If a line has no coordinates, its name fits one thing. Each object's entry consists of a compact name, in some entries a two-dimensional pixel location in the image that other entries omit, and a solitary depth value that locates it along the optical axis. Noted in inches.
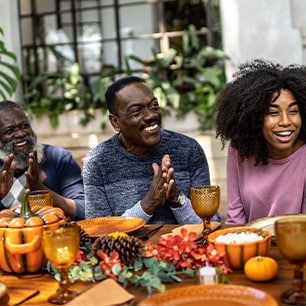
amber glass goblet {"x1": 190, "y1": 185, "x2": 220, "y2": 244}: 95.3
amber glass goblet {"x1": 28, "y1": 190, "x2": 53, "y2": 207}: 101.3
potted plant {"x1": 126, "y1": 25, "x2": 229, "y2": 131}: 238.7
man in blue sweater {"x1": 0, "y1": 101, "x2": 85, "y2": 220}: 134.4
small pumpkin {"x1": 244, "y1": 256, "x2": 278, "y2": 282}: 76.7
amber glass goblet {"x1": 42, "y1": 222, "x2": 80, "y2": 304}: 74.0
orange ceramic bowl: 81.1
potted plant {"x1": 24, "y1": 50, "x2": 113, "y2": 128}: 250.8
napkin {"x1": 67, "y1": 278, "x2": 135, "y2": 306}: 71.3
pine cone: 82.7
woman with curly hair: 115.9
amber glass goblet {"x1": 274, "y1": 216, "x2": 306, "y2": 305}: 69.2
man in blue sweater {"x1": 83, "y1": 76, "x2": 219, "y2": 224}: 124.0
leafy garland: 77.8
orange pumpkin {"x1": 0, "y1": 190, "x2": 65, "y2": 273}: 84.0
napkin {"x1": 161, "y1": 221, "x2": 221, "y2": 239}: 99.2
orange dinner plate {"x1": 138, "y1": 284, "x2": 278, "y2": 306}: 67.5
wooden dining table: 75.8
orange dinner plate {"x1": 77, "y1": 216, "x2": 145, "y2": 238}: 100.8
